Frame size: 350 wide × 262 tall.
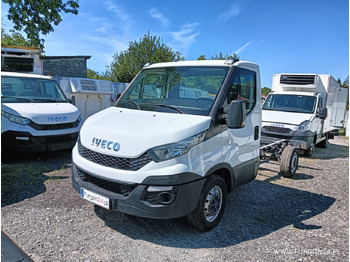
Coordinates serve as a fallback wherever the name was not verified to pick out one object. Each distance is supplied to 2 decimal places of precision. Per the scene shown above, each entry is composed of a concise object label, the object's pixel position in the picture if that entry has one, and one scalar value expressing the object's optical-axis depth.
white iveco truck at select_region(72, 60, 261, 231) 2.91
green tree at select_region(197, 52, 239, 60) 32.05
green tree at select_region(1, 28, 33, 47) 25.68
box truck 8.00
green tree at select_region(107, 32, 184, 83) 31.88
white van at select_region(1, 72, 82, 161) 5.81
